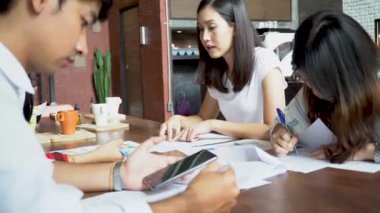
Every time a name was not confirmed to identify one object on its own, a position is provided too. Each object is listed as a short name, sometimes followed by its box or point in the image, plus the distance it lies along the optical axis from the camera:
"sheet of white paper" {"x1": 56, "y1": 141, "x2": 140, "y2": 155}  1.25
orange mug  1.57
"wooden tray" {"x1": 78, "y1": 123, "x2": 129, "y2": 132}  1.68
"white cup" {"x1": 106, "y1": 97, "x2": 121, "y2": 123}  1.82
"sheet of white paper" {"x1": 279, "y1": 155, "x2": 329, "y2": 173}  0.94
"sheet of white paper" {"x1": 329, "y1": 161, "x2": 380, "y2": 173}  0.91
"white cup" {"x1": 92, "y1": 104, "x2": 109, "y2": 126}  1.74
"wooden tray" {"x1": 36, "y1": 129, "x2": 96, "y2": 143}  1.48
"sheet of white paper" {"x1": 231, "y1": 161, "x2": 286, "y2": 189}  0.83
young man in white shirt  0.44
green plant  3.70
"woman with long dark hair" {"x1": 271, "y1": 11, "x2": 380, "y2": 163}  1.00
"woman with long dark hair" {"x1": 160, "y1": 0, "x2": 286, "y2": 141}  1.69
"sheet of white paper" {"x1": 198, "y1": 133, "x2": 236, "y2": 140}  1.42
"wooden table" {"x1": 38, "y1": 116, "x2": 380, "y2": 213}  0.67
